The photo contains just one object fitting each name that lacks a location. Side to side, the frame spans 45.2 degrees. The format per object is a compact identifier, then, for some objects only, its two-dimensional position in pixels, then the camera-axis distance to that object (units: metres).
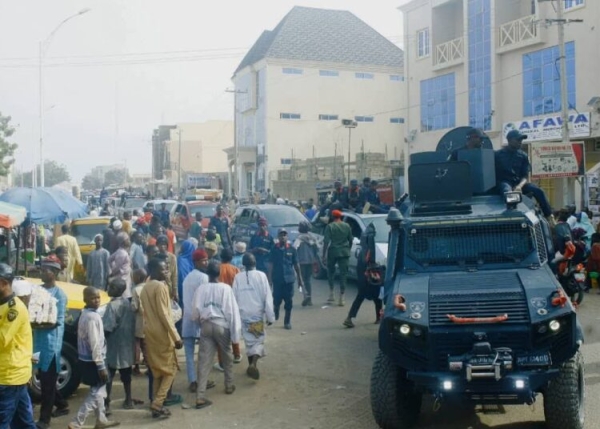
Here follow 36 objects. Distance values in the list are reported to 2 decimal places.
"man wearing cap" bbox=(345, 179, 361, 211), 19.33
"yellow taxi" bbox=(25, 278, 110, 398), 8.19
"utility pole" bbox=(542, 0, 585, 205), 19.66
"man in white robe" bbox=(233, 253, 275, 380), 9.23
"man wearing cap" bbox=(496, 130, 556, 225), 9.50
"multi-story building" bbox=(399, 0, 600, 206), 23.61
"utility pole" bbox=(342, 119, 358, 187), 38.76
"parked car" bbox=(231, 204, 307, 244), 18.97
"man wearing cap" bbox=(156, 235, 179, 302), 10.23
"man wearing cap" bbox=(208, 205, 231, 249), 18.97
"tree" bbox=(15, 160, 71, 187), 114.26
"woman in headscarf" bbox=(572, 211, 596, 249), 16.36
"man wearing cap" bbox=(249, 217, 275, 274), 13.45
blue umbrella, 14.53
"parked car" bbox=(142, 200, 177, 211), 27.88
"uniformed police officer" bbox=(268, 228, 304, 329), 12.06
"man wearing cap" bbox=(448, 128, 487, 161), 9.74
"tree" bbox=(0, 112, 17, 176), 43.41
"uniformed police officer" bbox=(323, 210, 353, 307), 14.02
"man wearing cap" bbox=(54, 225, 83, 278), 13.39
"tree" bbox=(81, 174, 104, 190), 134.96
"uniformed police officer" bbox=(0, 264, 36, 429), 5.67
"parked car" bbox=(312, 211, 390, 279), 15.47
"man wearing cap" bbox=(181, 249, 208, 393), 8.73
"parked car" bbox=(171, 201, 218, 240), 23.68
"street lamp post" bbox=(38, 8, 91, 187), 32.31
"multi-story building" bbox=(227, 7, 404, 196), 49.91
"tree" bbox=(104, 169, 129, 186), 126.16
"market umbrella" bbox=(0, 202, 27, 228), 11.53
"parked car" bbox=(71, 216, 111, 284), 17.28
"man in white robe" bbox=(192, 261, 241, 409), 8.27
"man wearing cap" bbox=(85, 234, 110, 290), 12.34
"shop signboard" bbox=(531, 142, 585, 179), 17.98
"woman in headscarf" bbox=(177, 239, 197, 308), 10.89
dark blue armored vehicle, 6.38
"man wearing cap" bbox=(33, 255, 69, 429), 7.13
